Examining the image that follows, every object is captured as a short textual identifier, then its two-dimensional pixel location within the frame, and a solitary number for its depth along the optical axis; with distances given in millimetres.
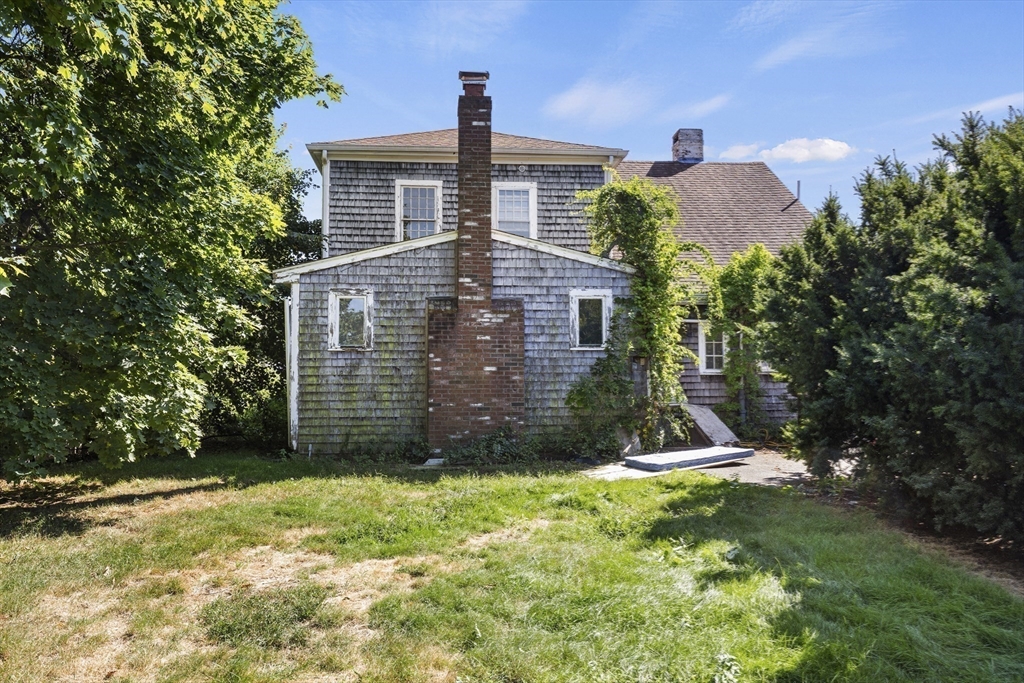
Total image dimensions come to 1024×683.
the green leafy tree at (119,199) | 5711
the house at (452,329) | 11102
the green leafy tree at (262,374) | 14125
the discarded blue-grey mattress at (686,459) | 10000
